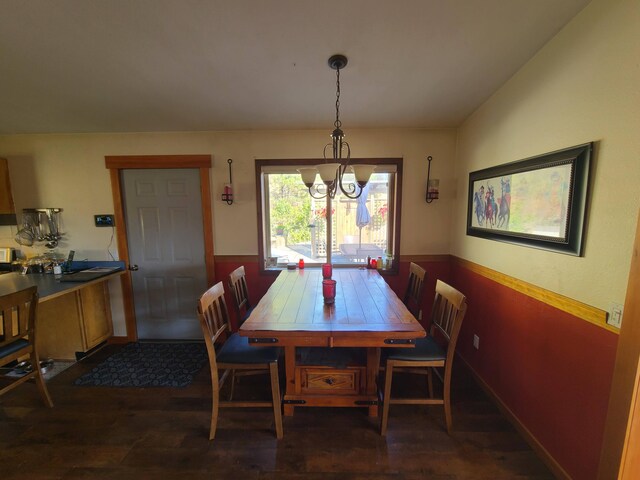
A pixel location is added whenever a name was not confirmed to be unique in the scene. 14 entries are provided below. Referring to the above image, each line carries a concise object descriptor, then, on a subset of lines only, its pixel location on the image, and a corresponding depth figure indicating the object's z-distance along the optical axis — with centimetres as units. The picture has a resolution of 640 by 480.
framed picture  124
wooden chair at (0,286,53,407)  164
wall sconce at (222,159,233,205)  257
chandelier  147
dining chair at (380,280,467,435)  152
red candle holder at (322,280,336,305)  178
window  270
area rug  215
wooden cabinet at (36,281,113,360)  241
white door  266
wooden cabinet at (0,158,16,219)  258
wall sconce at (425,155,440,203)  254
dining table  139
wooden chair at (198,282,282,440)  152
